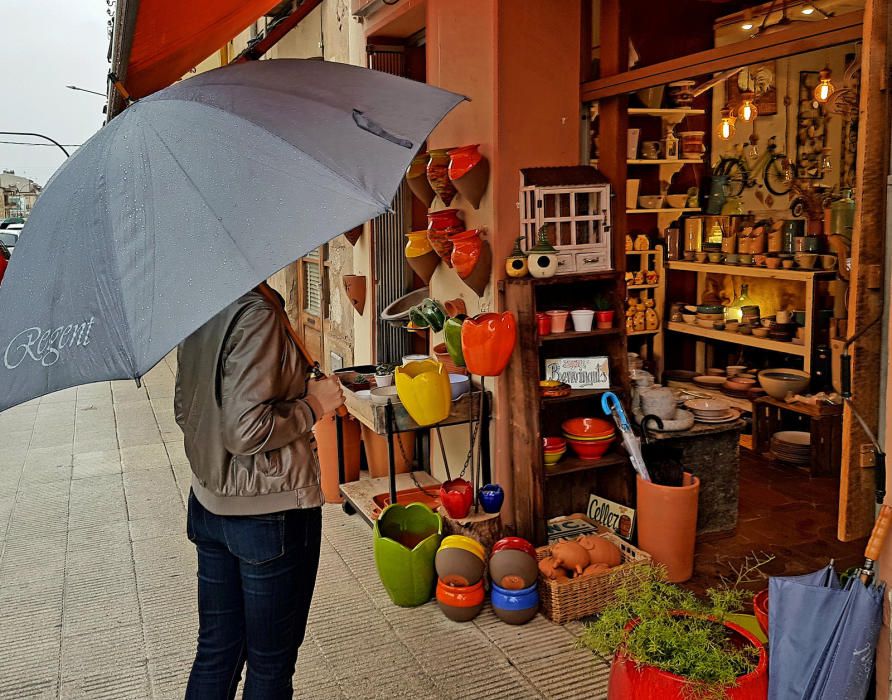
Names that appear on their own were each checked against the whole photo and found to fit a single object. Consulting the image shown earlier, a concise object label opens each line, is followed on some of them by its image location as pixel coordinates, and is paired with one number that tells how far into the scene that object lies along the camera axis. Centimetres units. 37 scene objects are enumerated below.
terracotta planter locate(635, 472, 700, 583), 380
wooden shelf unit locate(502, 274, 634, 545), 398
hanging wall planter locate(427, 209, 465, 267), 439
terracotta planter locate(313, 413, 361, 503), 510
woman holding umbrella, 210
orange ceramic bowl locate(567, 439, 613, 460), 412
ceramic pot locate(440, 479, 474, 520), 387
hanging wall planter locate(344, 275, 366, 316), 582
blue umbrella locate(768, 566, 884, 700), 226
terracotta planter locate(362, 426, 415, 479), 512
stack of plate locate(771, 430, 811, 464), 543
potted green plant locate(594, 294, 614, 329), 414
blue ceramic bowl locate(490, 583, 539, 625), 352
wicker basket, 353
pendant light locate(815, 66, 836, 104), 631
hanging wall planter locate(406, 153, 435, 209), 471
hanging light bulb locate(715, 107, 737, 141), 694
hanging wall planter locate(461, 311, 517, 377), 382
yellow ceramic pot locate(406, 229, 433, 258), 475
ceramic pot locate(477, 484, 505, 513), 390
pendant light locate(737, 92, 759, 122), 671
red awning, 346
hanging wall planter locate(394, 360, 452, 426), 392
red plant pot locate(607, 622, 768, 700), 241
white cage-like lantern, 409
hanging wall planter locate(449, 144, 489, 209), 407
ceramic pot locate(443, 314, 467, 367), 414
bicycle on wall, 735
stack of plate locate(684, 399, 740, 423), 439
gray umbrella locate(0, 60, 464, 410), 164
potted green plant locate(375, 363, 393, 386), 447
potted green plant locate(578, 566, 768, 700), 240
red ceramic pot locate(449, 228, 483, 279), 409
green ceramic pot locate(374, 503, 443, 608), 368
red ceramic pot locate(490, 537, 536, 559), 360
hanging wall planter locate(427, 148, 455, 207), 439
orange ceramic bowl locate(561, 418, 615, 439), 412
